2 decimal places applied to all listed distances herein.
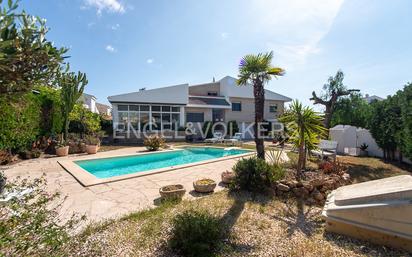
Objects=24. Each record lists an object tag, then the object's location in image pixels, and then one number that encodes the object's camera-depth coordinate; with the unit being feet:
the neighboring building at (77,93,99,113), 109.72
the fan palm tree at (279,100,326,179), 21.38
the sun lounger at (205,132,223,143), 71.00
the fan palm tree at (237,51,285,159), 23.22
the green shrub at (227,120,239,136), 87.01
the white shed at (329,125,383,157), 50.55
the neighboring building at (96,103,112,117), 144.73
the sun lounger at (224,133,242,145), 68.73
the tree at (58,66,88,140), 46.39
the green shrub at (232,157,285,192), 20.13
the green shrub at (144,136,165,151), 53.62
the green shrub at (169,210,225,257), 10.57
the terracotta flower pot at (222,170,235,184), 22.73
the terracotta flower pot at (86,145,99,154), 46.24
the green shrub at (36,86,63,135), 44.14
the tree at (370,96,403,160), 40.72
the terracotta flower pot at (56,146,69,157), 41.96
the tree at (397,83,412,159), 33.14
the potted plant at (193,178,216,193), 20.49
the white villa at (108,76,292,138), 70.90
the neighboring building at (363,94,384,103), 155.36
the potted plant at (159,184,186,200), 18.12
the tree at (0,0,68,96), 6.66
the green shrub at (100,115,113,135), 70.18
